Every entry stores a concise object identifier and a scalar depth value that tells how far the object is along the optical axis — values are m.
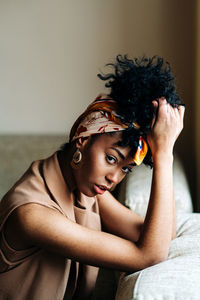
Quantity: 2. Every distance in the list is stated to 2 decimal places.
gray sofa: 0.87
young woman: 1.01
